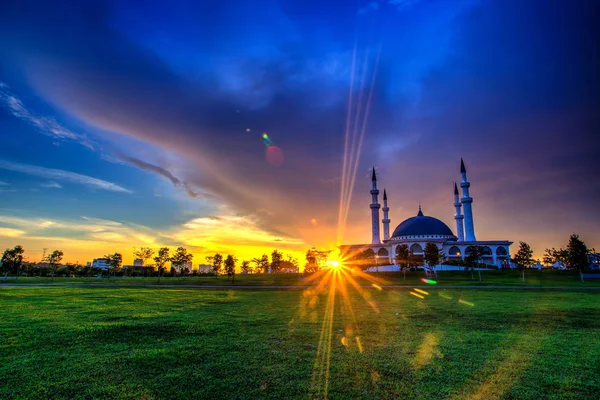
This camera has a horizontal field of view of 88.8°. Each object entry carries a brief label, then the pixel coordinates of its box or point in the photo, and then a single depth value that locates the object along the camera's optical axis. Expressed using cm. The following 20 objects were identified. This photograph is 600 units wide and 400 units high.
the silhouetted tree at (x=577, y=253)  4650
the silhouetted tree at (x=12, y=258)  5909
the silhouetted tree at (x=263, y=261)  10531
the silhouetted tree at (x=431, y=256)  5484
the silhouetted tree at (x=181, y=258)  5991
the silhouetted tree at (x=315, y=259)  8506
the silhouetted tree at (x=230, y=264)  5528
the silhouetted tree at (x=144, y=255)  5938
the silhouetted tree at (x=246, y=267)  10485
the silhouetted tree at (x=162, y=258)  5803
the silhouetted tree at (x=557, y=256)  5112
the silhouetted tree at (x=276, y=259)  8856
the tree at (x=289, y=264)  10569
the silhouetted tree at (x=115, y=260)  7139
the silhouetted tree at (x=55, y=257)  6538
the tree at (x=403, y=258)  6021
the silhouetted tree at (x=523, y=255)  5253
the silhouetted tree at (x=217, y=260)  6778
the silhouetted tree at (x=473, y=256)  5478
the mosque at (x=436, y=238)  9281
